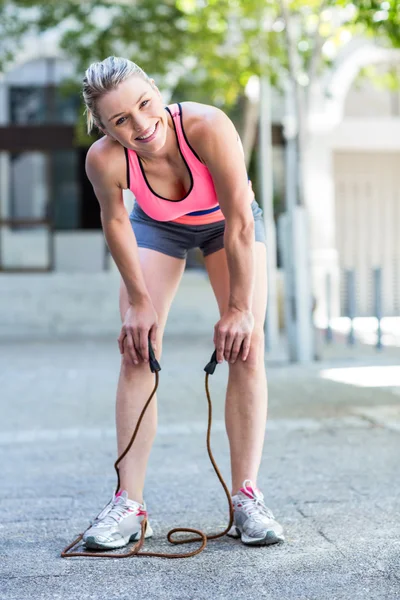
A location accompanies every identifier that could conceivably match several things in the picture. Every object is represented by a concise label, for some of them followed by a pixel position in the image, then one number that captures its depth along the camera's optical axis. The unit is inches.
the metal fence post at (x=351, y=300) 441.4
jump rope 119.0
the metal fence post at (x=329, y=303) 456.4
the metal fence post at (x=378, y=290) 437.7
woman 116.6
